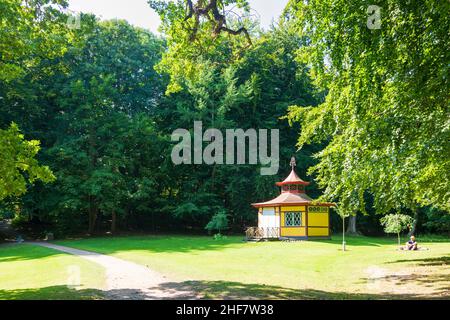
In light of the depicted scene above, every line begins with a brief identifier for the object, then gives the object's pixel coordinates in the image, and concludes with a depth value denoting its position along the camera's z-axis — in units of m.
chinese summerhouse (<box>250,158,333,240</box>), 31.28
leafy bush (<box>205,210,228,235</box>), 35.16
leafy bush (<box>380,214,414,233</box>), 25.69
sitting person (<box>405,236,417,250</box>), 23.31
